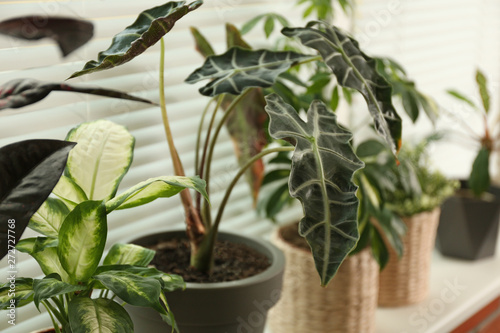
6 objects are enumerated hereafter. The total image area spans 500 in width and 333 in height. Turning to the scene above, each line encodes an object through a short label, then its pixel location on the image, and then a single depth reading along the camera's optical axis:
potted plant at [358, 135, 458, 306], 1.25
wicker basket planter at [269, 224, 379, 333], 1.12
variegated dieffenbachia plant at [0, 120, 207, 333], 0.65
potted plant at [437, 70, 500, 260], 1.58
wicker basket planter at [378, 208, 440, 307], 1.33
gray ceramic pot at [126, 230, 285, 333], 0.84
